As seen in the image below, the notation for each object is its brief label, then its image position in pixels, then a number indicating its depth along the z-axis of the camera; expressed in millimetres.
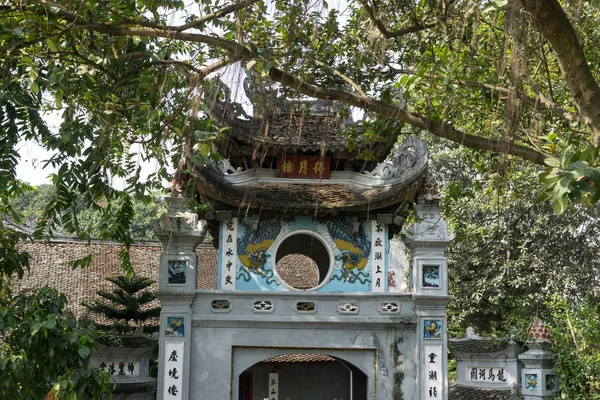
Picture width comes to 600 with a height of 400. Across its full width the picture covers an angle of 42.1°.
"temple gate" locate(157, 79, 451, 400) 9727
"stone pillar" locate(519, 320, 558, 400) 10430
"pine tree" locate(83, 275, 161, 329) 12148
